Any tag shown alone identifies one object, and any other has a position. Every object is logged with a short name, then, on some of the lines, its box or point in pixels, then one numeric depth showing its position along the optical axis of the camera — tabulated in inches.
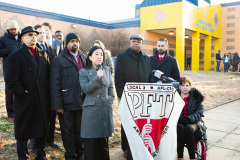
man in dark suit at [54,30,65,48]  223.6
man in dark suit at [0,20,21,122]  192.2
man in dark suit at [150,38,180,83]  185.0
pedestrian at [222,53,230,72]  975.4
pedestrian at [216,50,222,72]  952.5
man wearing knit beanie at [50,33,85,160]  147.9
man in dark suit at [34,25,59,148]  172.4
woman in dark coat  141.9
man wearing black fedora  137.1
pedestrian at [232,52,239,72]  991.4
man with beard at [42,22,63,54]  207.9
